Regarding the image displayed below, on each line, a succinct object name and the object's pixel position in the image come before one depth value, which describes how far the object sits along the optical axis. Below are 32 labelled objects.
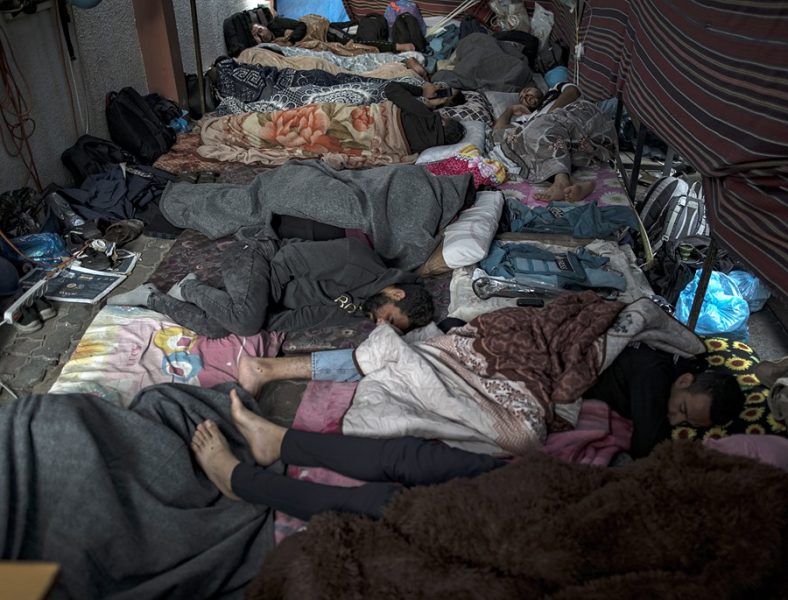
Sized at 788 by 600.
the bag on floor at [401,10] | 6.96
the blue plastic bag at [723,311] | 2.82
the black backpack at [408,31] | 6.64
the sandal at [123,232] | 3.14
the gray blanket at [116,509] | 1.38
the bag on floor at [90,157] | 3.63
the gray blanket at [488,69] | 5.43
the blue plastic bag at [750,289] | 3.07
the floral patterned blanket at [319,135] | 4.01
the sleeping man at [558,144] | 3.56
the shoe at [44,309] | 2.56
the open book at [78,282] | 2.70
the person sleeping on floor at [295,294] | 2.30
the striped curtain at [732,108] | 1.61
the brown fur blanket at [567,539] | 1.11
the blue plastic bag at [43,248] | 2.91
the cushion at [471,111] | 4.57
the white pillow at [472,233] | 2.70
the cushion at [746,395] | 1.83
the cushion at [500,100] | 4.85
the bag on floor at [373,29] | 6.81
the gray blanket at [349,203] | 2.78
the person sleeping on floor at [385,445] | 1.56
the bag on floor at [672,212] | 3.40
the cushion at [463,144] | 3.88
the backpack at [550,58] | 5.99
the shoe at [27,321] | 2.49
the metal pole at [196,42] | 4.65
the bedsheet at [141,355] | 2.07
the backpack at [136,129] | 4.04
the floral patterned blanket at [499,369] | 1.81
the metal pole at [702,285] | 2.25
